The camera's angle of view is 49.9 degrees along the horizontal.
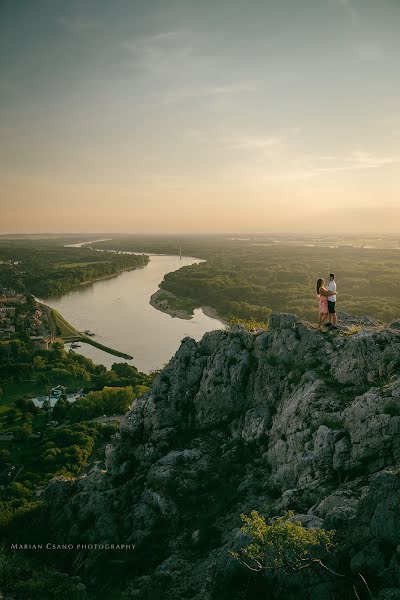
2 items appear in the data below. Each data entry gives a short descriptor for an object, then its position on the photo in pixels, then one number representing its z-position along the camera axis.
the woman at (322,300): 14.95
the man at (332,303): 14.89
